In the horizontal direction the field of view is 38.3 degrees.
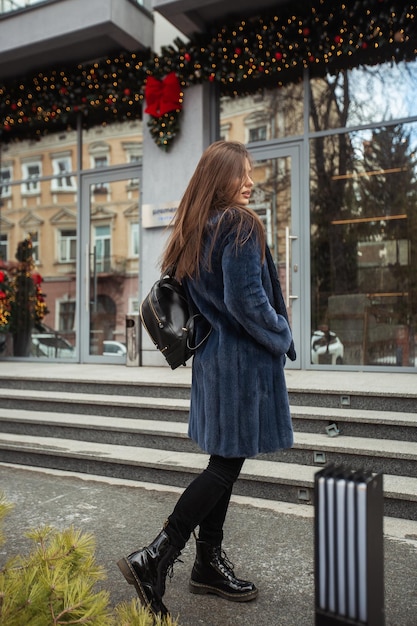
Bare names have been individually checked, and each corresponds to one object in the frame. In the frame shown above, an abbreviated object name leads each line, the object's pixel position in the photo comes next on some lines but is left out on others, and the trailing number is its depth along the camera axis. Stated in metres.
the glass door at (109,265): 7.92
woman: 2.27
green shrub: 1.38
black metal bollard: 1.40
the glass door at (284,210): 6.68
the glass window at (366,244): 6.38
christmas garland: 6.15
